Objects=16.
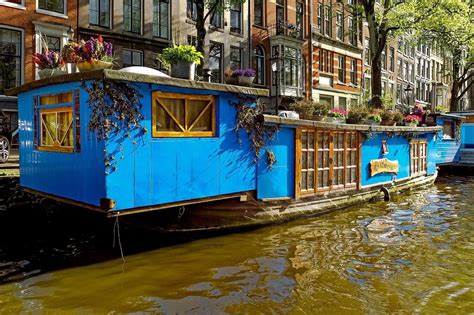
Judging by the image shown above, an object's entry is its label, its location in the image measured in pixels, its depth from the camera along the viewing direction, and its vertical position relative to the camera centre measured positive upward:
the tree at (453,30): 19.09 +5.91
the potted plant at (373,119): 11.86 +0.81
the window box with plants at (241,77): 8.13 +1.33
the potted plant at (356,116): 11.54 +0.85
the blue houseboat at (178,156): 6.24 -0.13
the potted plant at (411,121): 14.30 +0.89
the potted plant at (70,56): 6.61 +1.46
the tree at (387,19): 18.09 +5.52
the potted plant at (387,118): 12.77 +0.88
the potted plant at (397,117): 13.13 +0.92
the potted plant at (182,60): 7.14 +1.45
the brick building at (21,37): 16.47 +4.39
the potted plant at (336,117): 10.83 +0.81
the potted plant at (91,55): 6.39 +1.39
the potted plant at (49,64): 7.18 +1.42
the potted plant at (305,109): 9.97 +0.91
